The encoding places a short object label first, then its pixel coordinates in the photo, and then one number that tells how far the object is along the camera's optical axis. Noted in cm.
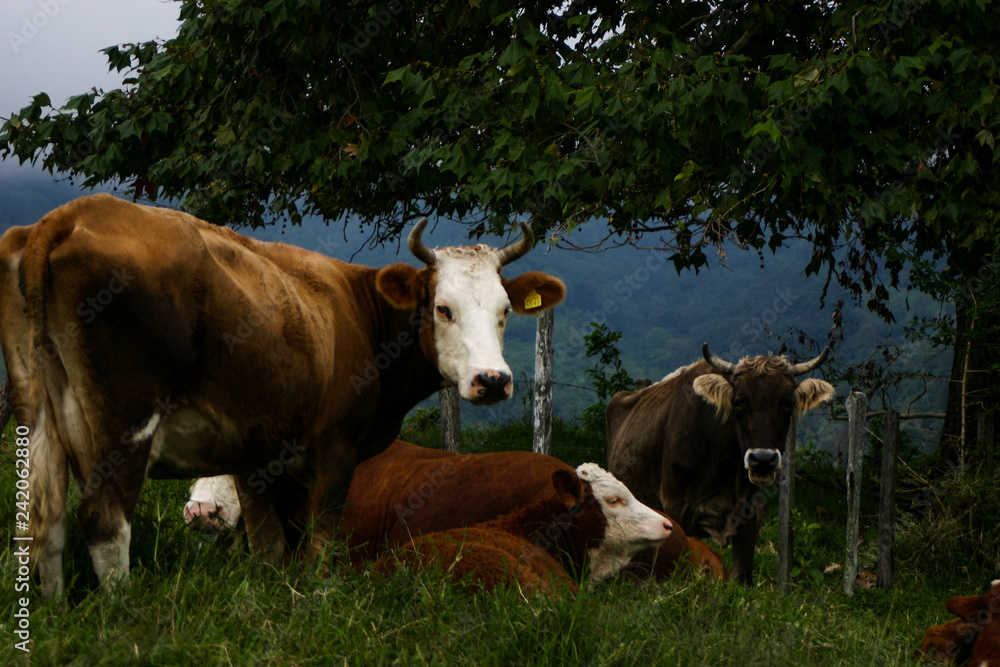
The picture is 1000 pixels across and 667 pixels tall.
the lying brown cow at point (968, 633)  425
